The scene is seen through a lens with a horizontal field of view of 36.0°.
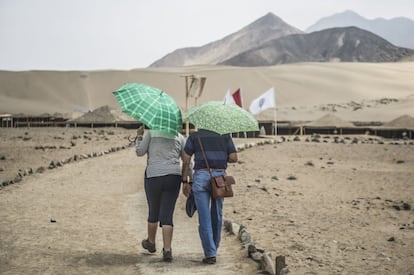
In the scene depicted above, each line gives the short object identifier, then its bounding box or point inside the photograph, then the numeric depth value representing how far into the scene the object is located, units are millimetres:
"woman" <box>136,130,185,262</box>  6824
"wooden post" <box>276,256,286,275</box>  6074
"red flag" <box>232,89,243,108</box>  28684
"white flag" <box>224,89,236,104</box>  28809
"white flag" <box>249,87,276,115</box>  33688
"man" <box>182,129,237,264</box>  6699
